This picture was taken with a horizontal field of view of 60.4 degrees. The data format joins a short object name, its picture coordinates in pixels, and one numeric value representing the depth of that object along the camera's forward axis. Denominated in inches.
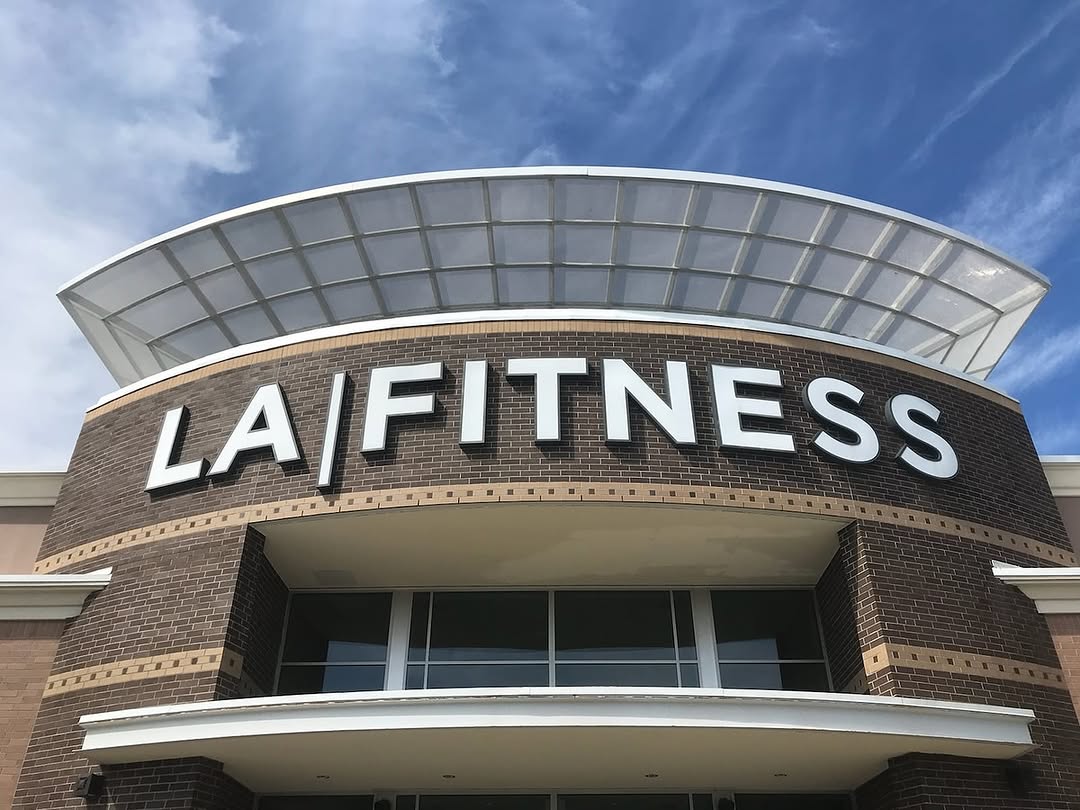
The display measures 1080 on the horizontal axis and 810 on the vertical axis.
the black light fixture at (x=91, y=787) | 439.2
